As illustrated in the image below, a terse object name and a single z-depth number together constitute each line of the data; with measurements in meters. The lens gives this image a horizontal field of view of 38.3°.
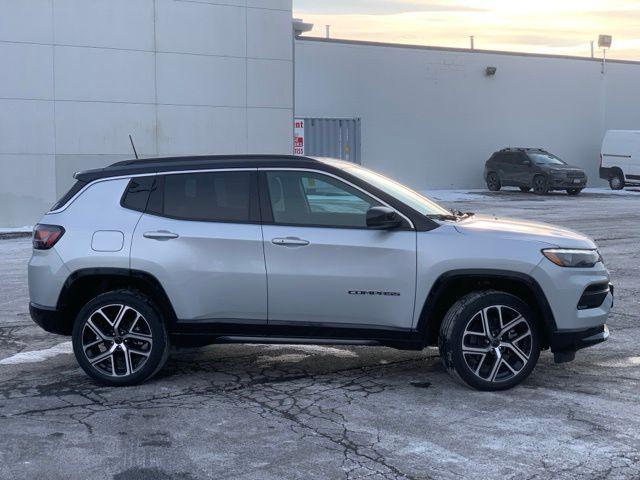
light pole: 40.59
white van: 35.69
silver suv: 6.55
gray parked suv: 33.91
